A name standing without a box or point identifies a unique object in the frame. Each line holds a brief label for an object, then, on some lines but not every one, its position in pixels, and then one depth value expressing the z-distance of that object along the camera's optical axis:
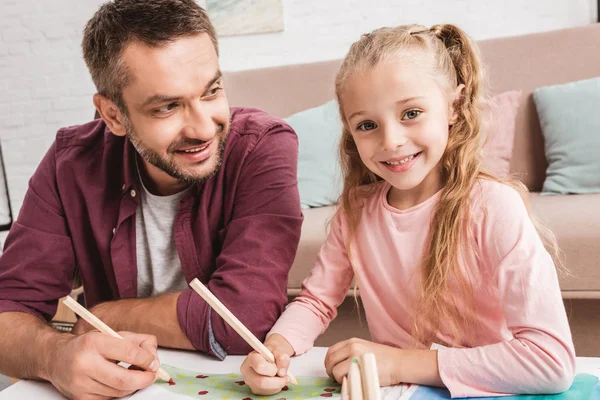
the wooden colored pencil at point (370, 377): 0.49
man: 1.08
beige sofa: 1.71
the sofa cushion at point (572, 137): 2.09
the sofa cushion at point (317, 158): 2.31
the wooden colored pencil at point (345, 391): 0.57
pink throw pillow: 2.21
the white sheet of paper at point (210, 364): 0.85
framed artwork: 3.34
